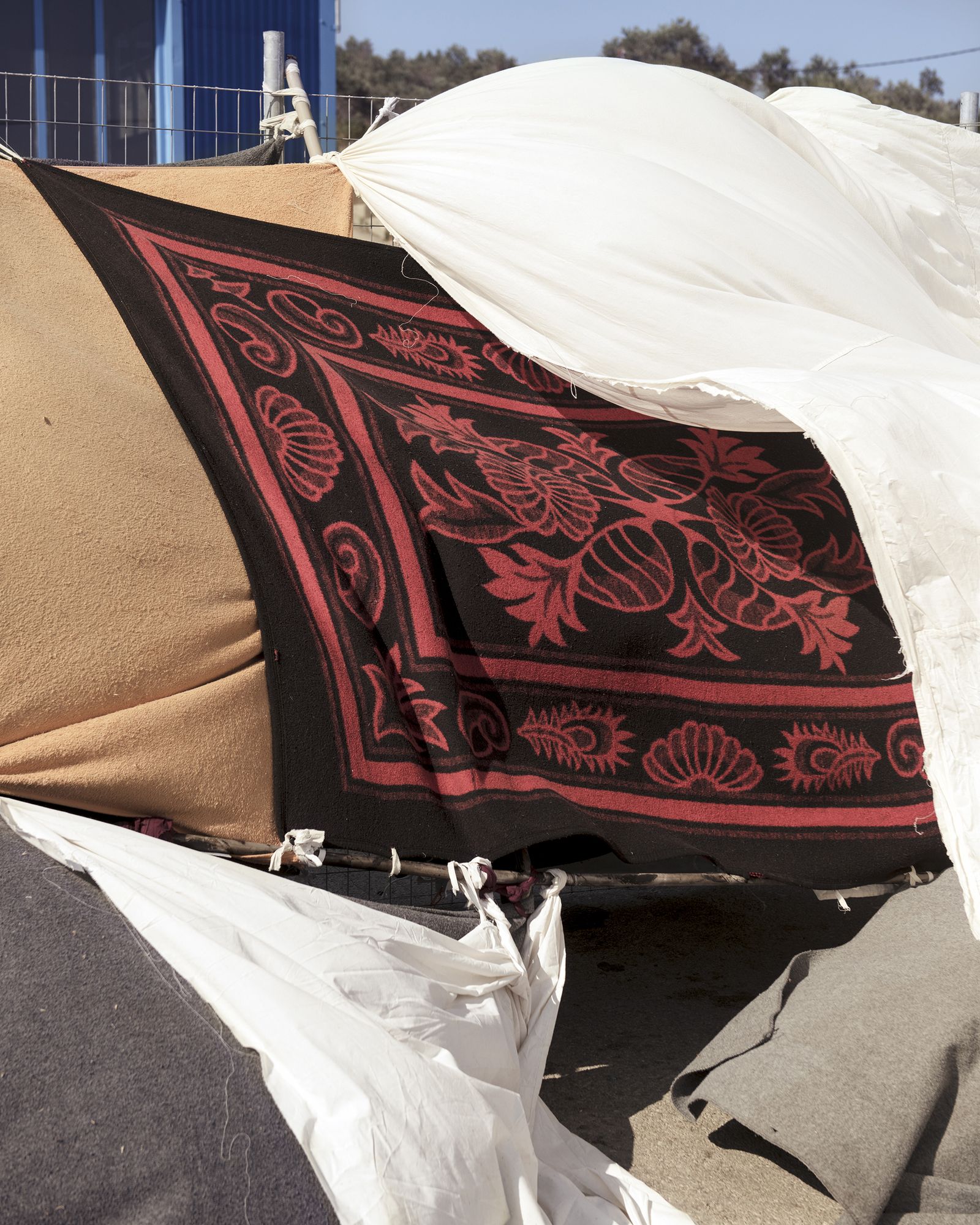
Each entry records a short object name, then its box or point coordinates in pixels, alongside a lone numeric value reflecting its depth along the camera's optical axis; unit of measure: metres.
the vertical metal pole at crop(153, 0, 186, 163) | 9.29
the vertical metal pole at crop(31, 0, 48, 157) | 6.34
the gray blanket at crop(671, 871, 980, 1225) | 1.66
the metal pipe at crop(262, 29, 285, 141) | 4.72
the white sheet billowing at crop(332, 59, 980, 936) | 1.83
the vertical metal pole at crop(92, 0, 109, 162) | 5.96
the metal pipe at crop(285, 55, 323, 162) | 3.56
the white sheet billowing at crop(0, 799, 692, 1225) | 1.34
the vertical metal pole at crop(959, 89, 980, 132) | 5.57
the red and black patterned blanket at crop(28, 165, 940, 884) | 1.96
